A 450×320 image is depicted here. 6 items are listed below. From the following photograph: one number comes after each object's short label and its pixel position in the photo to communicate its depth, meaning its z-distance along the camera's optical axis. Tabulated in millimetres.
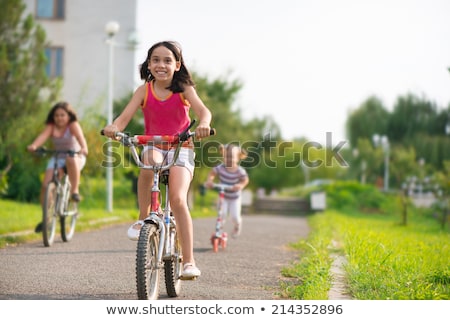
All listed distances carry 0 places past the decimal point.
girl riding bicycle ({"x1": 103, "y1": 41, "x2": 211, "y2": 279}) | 4281
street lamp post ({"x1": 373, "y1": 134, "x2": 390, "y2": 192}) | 24358
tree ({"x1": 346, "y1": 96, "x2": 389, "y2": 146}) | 31406
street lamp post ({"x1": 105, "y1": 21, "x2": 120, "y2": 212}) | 13031
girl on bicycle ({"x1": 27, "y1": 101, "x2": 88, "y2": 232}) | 7652
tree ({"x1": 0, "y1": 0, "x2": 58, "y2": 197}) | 13352
